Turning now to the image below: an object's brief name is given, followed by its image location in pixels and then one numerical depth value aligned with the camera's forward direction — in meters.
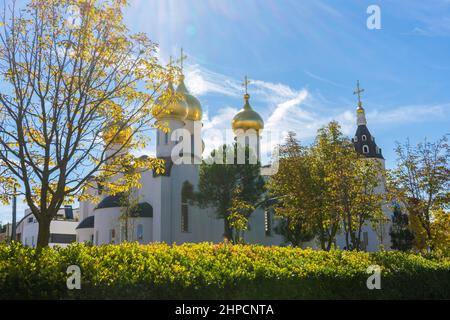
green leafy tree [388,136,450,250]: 16.91
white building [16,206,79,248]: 49.42
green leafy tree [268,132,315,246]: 19.00
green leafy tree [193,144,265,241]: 28.50
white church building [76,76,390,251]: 31.01
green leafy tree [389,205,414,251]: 41.16
